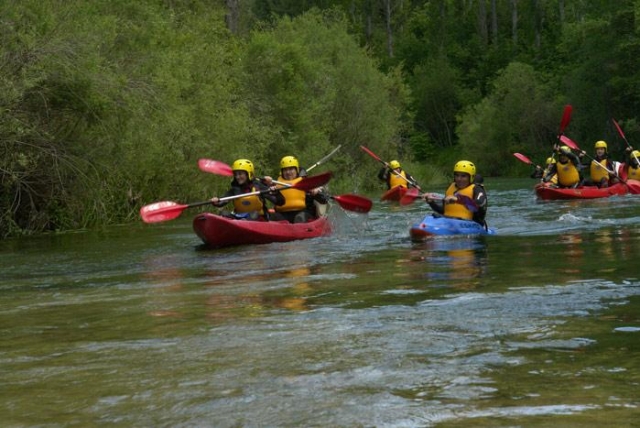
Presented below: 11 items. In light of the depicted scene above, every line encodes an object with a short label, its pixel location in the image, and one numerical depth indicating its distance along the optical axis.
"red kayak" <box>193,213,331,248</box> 13.11
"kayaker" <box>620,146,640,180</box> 23.82
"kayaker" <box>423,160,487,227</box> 13.30
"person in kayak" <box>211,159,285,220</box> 14.04
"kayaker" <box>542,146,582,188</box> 22.56
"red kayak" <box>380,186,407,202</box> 23.33
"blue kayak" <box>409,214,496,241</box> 13.26
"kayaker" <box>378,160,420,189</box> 24.09
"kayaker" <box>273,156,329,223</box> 14.69
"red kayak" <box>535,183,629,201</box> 21.88
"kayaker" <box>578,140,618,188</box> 22.91
